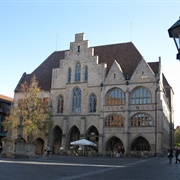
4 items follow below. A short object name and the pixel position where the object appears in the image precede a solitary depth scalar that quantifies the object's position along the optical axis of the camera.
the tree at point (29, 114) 31.38
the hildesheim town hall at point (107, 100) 33.77
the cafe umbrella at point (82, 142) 31.20
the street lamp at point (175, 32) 7.46
